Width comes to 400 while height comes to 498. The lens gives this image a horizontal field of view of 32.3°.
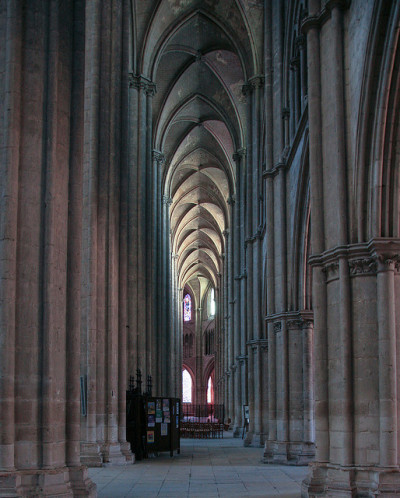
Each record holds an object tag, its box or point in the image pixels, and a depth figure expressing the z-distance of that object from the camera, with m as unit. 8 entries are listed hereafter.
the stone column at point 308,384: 20.45
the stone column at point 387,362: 11.62
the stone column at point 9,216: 10.56
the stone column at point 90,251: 19.59
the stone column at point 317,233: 13.08
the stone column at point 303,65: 19.55
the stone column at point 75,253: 11.93
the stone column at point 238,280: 40.69
